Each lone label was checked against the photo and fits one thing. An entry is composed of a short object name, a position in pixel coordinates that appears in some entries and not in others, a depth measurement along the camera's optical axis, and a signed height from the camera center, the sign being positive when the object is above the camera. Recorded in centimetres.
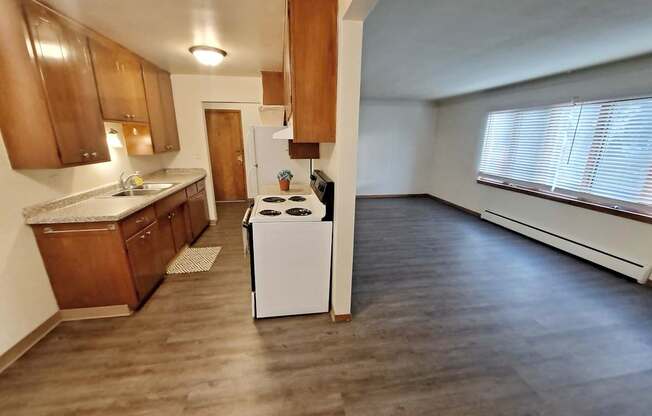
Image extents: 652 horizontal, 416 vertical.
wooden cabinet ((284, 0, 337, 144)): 166 +53
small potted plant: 308 -42
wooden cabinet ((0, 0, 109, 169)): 165 +37
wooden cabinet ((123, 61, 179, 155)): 313 +27
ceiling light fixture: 270 +96
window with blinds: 271 -2
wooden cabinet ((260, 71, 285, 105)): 360 +80
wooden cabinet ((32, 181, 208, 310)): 194 -93
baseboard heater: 268 -122
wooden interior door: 552 -21
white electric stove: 197 -87
